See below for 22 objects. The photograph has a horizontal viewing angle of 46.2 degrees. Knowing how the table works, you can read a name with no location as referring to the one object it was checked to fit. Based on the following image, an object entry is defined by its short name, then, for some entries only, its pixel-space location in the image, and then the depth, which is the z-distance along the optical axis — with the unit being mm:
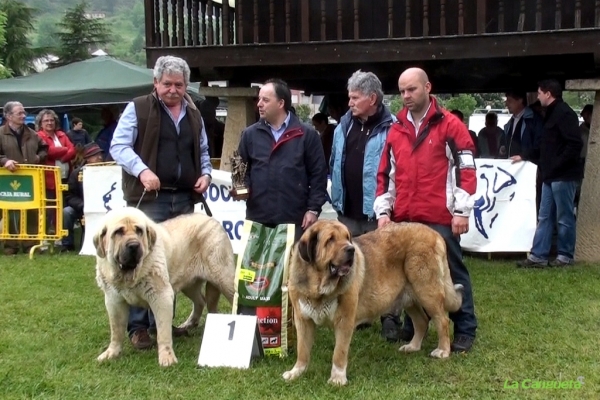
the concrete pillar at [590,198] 8742
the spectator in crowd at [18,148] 9875
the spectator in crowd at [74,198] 10203
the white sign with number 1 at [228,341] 4855
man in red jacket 4875
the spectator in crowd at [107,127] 12711
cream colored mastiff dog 4613
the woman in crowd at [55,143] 10500
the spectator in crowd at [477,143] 12544
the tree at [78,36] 32594
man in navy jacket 5203
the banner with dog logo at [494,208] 8977
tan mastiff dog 4371
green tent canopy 12985
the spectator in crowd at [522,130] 9257
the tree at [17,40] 29344
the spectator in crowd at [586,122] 10621
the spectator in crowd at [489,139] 12695
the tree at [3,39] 24516
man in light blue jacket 5398
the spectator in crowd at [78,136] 13669
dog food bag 5125
